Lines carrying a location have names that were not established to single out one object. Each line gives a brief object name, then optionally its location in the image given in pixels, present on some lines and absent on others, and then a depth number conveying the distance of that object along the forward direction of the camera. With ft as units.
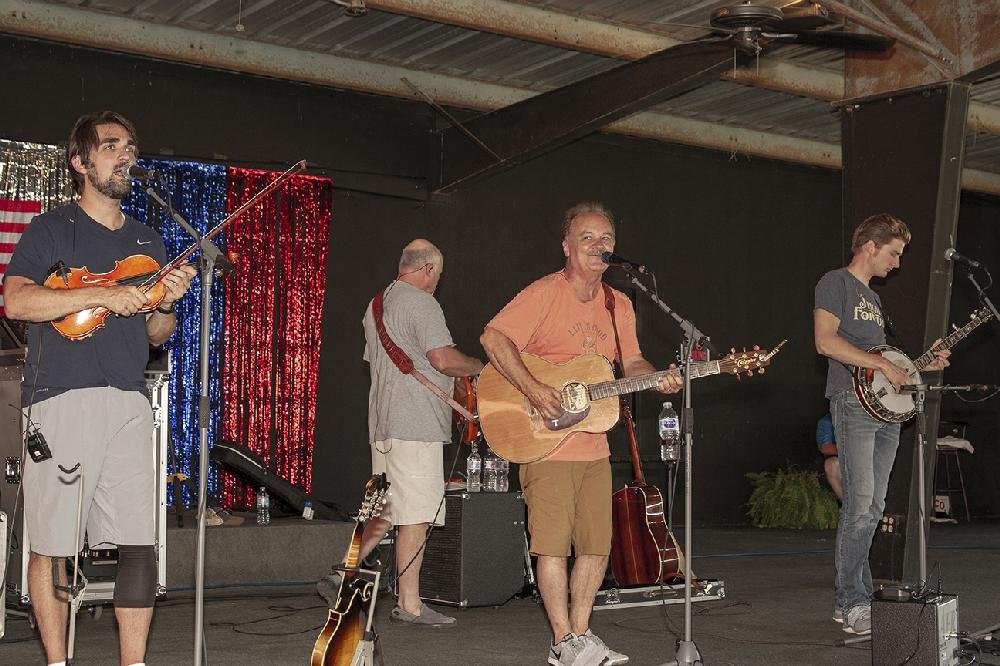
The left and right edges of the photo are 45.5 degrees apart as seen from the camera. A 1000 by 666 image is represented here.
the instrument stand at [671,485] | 21.62
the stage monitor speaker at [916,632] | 14.96
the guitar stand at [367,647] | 13.01
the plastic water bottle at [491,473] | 23.71
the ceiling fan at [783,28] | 19.03
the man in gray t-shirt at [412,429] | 19.77
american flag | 28.68
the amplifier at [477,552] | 21.66
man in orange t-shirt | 15.19
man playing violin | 12.10
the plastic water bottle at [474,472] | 22.95
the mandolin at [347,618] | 13.10
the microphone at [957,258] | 19.56
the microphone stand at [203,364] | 11.32
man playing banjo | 18.72
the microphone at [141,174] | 11.53
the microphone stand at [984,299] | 18.82
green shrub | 42.80
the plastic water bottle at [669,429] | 25.99
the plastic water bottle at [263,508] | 25.35
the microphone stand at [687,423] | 14.47
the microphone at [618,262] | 14.40
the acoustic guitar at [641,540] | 22.35
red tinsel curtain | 32.91
